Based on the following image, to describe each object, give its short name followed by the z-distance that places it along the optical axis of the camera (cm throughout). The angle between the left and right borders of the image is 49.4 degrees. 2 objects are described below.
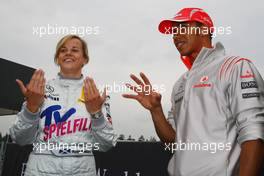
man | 173
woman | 235
